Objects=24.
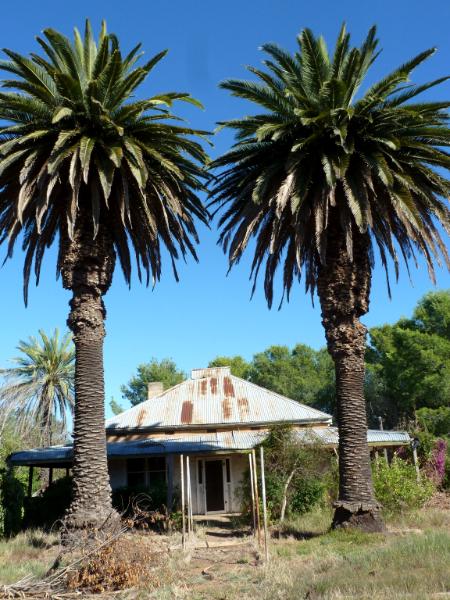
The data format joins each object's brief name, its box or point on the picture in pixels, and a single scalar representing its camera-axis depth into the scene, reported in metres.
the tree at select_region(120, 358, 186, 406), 65.88
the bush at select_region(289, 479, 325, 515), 20.73
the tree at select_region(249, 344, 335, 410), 51.97
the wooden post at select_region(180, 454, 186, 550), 15.55
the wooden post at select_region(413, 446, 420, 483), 20.83
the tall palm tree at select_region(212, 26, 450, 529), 15.52
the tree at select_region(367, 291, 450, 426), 38.69
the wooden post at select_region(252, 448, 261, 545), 15.13
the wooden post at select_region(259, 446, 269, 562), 12.94
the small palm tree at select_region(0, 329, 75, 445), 37.78
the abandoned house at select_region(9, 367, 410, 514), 24.00
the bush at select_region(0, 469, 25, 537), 19.67
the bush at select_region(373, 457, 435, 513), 18.66
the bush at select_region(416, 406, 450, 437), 36.84
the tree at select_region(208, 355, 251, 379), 58.56
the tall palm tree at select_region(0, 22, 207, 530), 14.84
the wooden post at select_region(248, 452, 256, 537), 16.17
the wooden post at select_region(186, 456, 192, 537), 17.55
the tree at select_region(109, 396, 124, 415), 70.12
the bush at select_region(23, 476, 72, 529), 23.23
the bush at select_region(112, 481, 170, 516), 22.11
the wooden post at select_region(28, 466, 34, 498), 24.82
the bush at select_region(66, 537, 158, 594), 10.54
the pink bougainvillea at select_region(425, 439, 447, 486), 25.86
